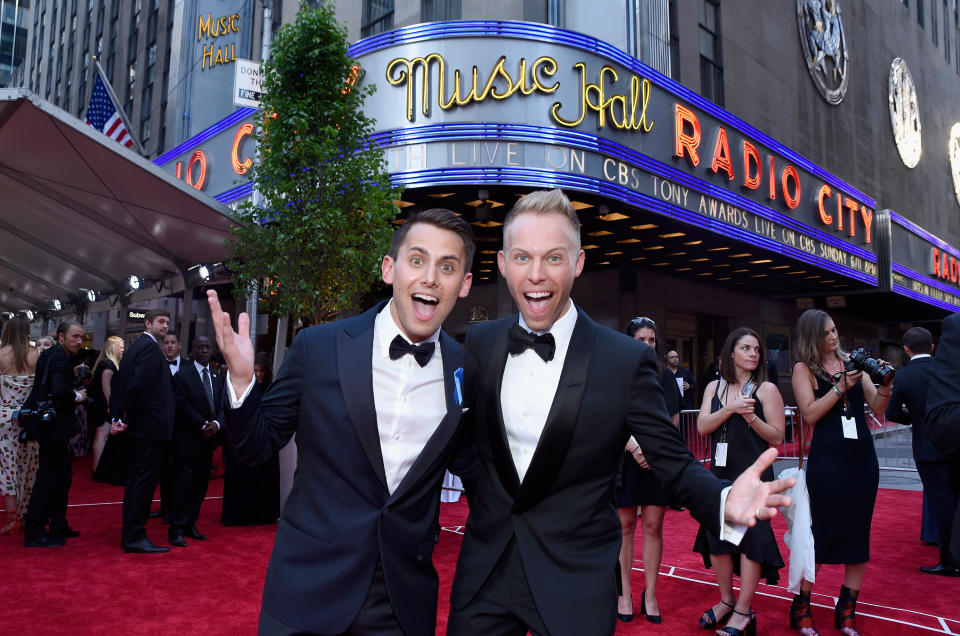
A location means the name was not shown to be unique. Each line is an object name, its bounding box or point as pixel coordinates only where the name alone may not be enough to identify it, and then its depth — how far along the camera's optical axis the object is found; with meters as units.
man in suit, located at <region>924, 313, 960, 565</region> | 2.50
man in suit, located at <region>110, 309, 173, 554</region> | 6.07
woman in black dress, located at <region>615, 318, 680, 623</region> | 4.51
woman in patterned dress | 6.45
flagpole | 14.71
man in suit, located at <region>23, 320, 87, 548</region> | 6.12
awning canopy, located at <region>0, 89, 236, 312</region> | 8.42
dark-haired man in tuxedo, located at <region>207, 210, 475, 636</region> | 1.90
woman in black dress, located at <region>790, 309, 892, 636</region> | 4.25
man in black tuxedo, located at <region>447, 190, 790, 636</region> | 1.96
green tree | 8.12
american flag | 15.44
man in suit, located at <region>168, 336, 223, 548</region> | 6.54
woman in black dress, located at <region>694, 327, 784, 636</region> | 4.14
